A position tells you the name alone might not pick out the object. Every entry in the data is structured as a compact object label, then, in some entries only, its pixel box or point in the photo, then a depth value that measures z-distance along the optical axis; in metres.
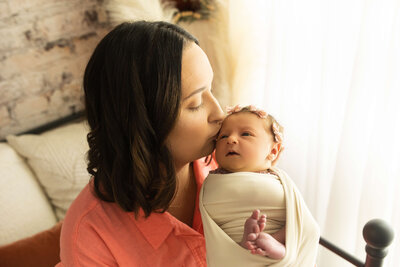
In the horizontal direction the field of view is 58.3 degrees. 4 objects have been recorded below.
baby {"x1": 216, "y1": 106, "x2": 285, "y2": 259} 0.90
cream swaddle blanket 0.82
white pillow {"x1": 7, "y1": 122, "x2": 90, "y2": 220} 1.65
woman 0.83
